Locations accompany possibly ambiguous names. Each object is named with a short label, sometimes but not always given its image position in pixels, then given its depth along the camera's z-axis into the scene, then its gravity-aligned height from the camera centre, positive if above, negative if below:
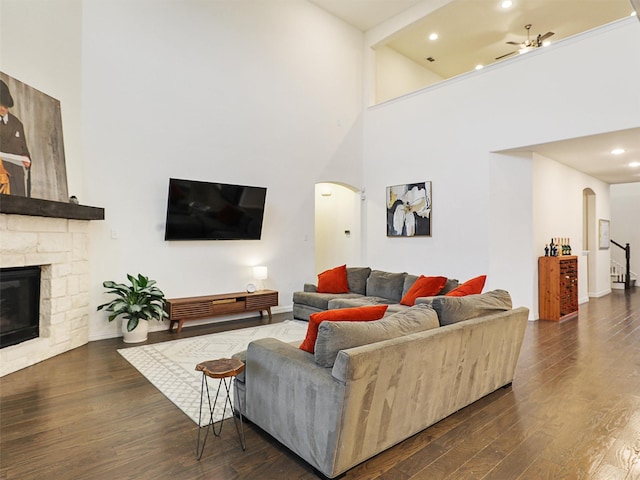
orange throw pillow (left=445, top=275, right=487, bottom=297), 3.71 -0.41
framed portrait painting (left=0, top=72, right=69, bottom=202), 3.79 +1.10
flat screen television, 5.42 +0.55
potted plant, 4.58 -0.71
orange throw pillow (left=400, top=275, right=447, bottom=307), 4.79 -0.53
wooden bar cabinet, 6.02 -0.70
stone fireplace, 3.60 -0.14
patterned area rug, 3.04 -1.18
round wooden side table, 2.16 -0.71
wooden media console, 5.19 -0.86
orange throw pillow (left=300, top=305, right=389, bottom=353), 2.26 -0.43
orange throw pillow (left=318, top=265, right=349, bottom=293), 6.06 -0.57
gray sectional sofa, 1.93 -0.78
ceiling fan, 6.54 +3.58
